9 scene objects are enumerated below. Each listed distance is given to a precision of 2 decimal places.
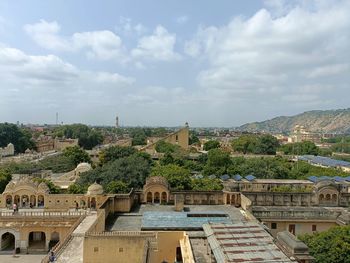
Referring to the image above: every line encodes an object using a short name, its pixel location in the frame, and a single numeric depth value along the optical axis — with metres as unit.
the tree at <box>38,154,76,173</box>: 60.66
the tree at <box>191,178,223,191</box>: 36.43
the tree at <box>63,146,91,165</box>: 66.00
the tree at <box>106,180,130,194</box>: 34.22
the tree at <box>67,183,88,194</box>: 35.03
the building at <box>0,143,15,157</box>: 81.72
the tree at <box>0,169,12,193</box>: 40.56
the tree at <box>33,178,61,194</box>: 36.47
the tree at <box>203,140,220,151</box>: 89.00
